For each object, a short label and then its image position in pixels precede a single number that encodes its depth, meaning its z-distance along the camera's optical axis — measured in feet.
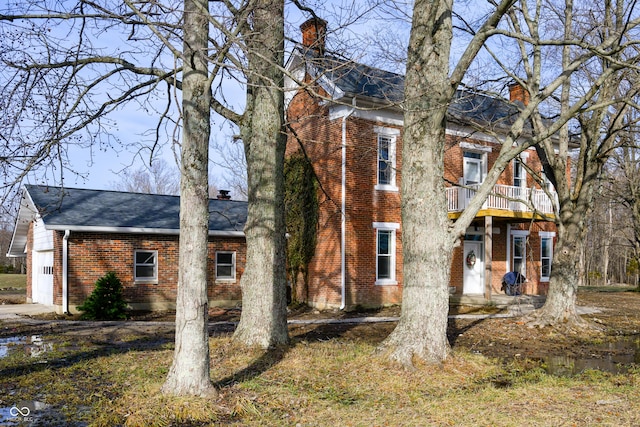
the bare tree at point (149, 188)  202.28
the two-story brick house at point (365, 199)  61.52
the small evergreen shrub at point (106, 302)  54.49
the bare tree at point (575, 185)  47.11
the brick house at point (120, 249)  57.36
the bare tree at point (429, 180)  28.91
